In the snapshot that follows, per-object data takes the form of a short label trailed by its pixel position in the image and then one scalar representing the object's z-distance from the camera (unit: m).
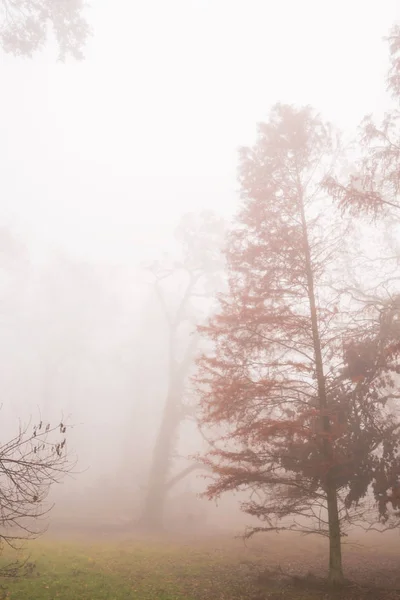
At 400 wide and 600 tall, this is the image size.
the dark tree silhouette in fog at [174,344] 23.00
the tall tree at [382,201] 8.02
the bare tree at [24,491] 5.19
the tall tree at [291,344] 8.38
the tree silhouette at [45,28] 16.19
